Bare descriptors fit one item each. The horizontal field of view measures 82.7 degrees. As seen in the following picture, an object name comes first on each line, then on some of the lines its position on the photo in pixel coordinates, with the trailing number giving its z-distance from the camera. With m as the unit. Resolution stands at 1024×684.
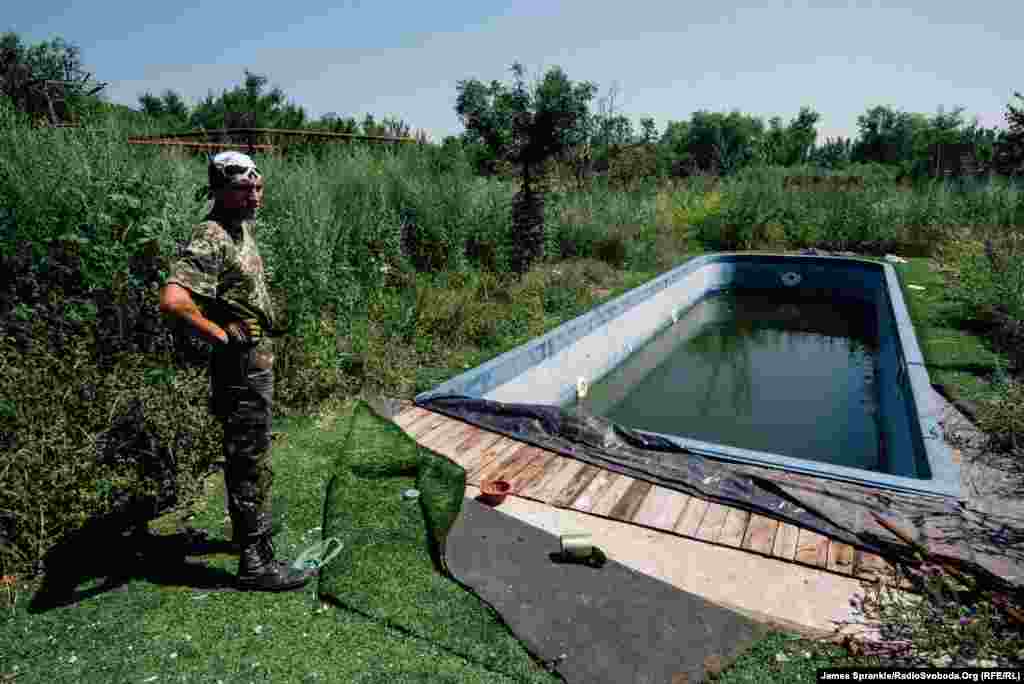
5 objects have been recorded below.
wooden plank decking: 2.76
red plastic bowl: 3.29
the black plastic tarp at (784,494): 2.73
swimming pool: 4.11
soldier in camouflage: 2.18
